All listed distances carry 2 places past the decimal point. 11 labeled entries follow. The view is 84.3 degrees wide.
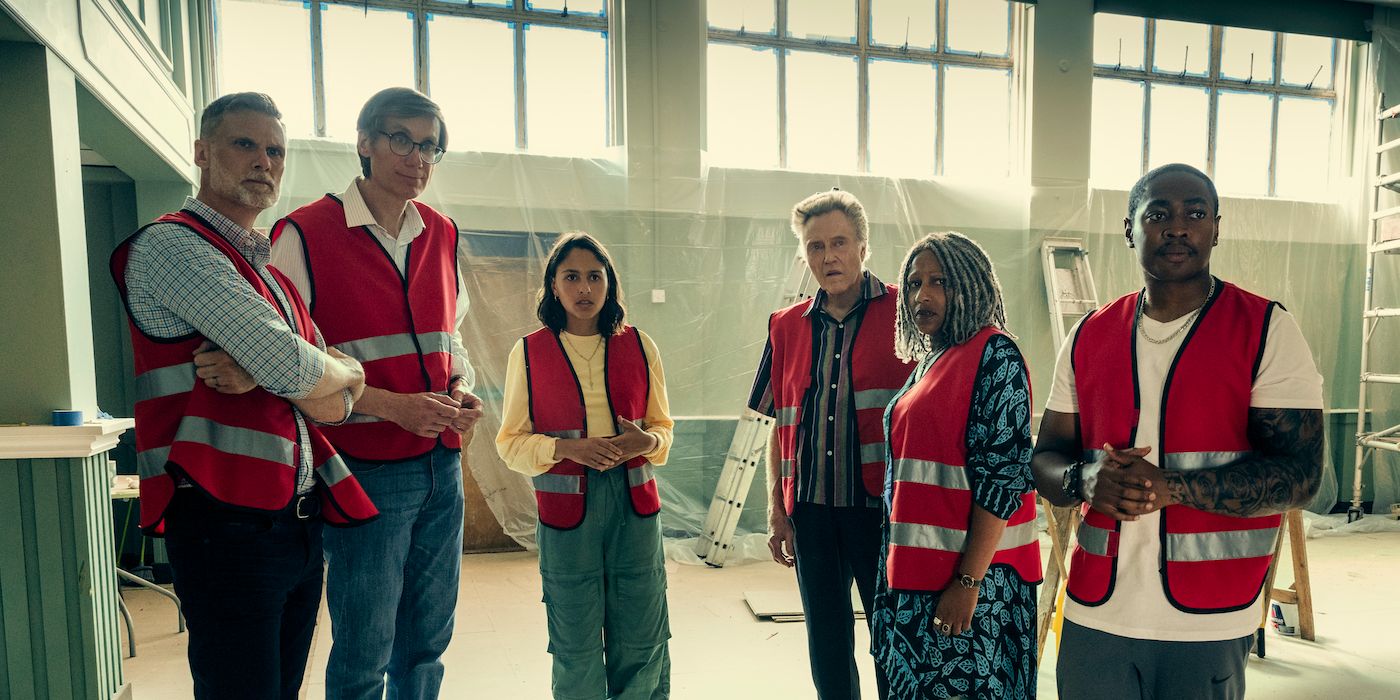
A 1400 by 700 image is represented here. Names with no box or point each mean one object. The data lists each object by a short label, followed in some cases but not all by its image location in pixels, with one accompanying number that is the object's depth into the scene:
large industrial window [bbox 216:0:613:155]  4.52
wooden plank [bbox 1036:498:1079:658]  2.71
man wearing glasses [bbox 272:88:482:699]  1.47
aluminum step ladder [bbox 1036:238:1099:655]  5.15
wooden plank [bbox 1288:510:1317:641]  3.10
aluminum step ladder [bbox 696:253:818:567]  4.52
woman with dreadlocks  1.34
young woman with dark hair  1.83
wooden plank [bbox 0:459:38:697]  2.03
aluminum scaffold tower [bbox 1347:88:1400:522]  5.23
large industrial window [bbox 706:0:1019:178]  5.18
